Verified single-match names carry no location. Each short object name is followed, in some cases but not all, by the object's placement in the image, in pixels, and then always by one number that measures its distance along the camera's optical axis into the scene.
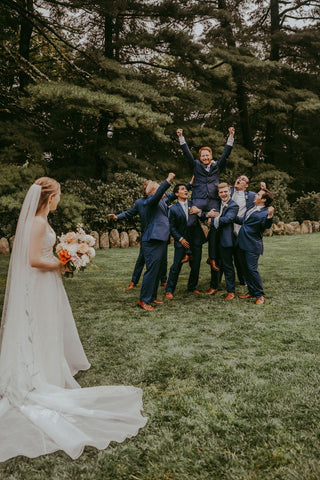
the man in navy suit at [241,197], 6.53
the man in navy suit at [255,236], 5.56
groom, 6.47
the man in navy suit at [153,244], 5.49
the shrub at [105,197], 13.12
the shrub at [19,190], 7.70
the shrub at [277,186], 16.78
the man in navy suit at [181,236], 6.23
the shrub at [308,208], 17.32
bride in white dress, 2.40
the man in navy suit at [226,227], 6.06
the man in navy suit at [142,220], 6.35
